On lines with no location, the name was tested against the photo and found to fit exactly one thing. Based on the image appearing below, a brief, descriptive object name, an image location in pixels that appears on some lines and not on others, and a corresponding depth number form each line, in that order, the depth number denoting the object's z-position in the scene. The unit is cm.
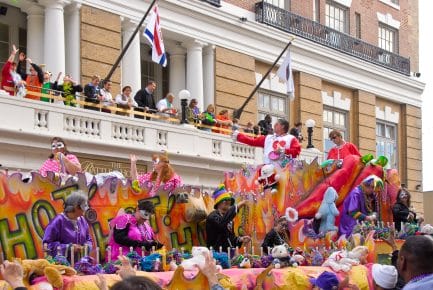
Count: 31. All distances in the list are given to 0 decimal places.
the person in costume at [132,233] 936
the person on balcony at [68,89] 1922
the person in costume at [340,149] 1470
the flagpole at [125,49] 2164
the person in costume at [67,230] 841
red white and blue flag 2138
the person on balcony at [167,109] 2181
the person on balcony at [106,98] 2009
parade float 870
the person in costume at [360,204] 1350
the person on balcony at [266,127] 2405
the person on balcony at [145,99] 2128
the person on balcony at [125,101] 2042
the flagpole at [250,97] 2770
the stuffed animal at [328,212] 1339
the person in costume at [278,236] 1150
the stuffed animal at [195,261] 757
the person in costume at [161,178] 1123
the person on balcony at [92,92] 1969
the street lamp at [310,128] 2776
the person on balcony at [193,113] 2288
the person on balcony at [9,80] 1808
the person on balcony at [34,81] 1872
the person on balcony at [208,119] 2338
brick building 2395
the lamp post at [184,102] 2173
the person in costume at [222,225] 1101
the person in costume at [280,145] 1378
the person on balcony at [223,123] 2399
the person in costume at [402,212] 1445
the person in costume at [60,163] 1122
